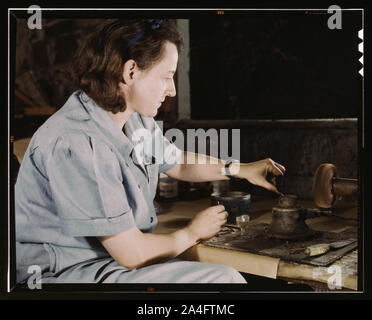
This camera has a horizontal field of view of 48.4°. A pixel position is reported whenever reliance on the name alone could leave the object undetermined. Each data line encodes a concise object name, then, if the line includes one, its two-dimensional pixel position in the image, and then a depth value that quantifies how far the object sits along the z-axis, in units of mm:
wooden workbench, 1495
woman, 1538
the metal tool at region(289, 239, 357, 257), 1526
